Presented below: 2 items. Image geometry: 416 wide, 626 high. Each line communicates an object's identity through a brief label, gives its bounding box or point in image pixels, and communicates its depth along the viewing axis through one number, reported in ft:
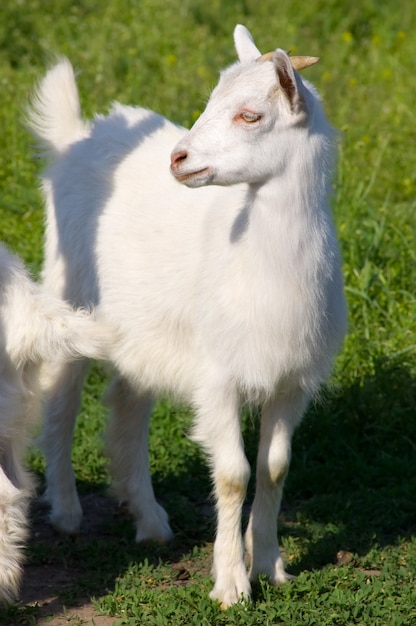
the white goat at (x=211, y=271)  27.25
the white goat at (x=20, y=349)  26.78
